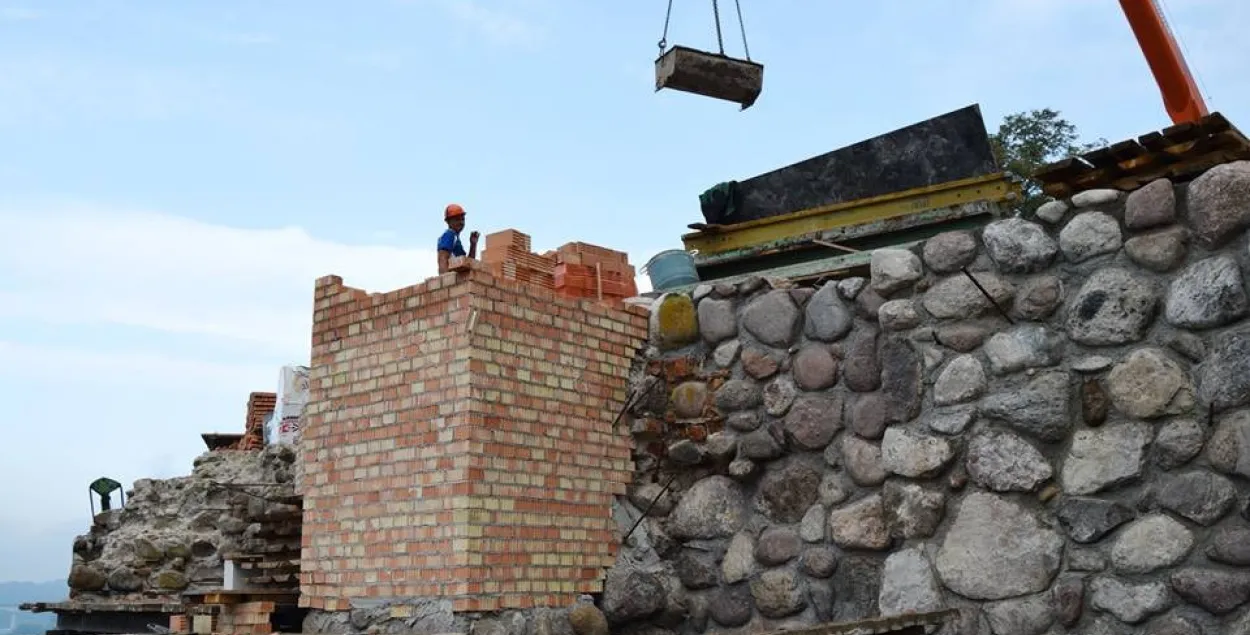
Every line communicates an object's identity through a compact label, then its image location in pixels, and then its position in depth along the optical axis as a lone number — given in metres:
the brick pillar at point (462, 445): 6.07
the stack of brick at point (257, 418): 12.36
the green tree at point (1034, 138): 18.17
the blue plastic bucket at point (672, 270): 7.76
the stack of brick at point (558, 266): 7.50
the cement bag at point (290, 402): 10.54
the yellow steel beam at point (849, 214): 7.02
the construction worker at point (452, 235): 7.13
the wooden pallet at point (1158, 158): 5.48
